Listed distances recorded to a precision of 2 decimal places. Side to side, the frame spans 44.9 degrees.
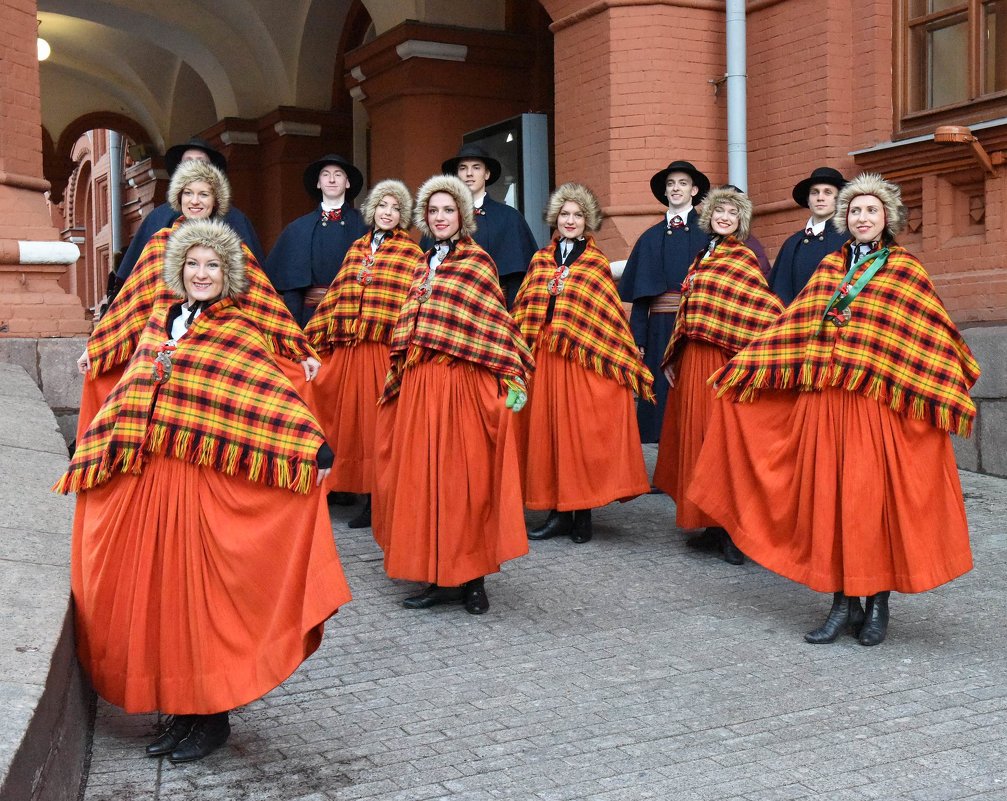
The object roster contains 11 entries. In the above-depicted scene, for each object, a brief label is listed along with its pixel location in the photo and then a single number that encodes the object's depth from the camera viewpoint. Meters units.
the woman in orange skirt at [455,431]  5.48
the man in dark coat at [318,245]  7.81
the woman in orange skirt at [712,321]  6.61
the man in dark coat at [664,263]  7.69
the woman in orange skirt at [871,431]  4.95
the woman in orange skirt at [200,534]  3.68
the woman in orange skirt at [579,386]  6.95
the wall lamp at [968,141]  7.69
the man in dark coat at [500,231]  7.83
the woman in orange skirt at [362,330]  7.16
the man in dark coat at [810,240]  7.32
